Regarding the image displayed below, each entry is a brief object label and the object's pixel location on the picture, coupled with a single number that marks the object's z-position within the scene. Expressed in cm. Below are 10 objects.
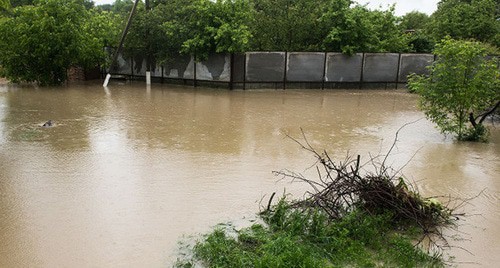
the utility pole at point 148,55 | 2025
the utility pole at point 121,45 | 1872
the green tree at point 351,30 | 2097
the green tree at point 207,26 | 1862
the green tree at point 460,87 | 1064
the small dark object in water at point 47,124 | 1146
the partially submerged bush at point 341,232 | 500
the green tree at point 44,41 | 1825
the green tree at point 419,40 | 2517
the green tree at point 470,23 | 2561
